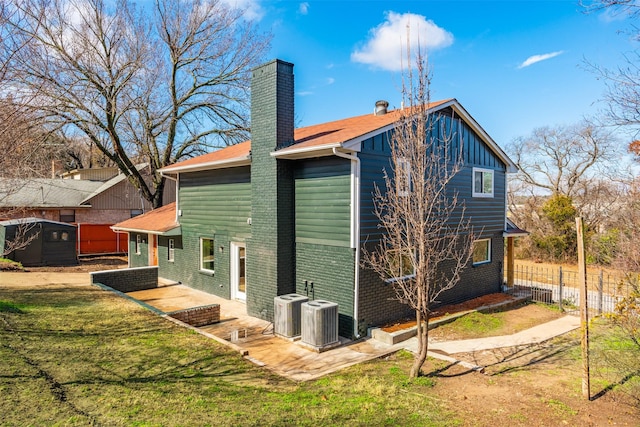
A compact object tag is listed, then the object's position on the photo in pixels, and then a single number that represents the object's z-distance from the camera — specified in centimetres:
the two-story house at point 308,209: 969
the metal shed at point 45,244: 1894
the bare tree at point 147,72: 1794
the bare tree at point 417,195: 655
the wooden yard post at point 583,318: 607
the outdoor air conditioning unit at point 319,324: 884
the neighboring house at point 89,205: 2506
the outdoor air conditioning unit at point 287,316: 958
